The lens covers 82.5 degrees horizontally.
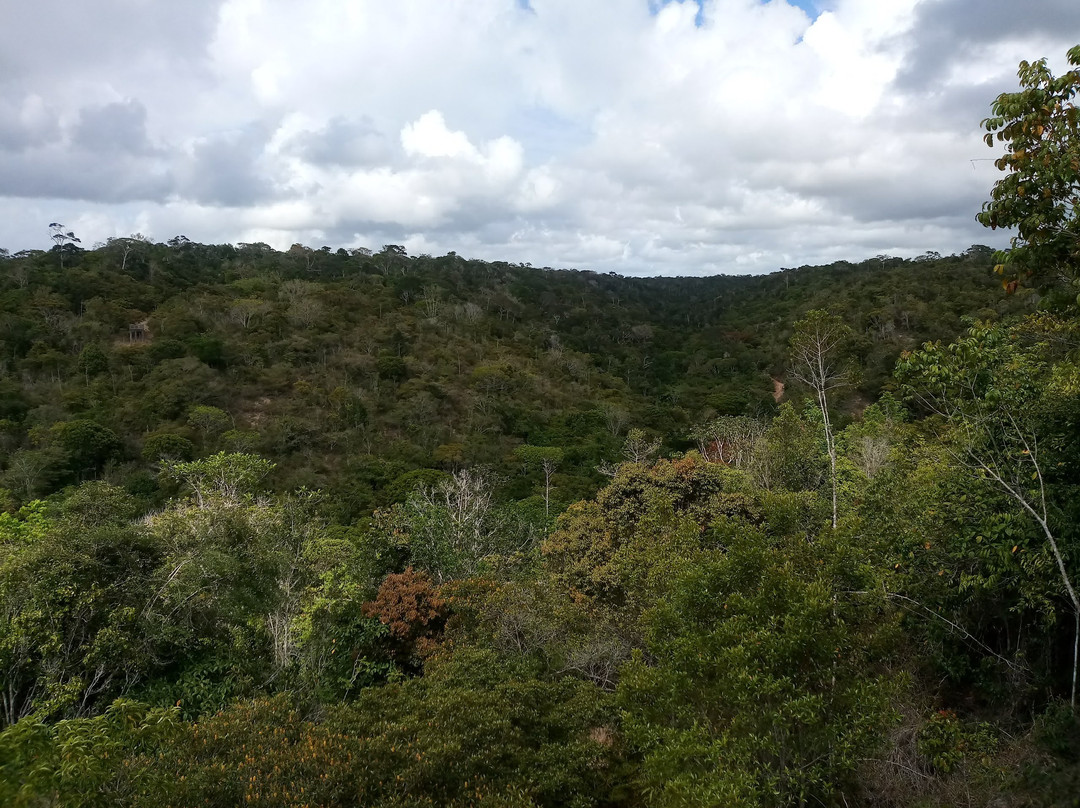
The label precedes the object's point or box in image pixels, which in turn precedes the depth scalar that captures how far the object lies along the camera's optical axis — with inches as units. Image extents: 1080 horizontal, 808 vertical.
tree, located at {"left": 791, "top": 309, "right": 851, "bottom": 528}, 605.9
